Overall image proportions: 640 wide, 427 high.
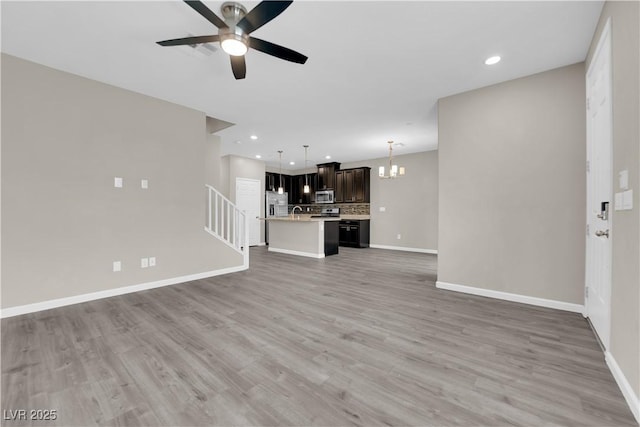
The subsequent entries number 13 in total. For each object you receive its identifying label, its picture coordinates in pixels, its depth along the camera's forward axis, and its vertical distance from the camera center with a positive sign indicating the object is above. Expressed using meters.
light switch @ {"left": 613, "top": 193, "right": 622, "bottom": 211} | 1.63 +0.05
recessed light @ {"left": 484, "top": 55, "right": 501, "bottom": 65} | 2.65 +1.60
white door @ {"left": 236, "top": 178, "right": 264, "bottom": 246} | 7.51 +0.33
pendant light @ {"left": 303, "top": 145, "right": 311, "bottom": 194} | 7.08 +1.19
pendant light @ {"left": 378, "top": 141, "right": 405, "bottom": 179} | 5.54 +0.86
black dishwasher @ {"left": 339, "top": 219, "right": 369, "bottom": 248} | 7.66 -0.73
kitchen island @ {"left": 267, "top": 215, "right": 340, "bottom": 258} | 6.08 -0.67
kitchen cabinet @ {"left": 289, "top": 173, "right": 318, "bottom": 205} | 8.95 +0.76
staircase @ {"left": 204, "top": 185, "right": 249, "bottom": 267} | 4.52 -0.35
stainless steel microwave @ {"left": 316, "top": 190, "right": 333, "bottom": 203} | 8.47 +0.47
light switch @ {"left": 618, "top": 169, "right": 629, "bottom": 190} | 1.54 +0.19
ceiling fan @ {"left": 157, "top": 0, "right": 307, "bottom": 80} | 1.76 +1.39
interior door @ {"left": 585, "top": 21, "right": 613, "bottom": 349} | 1.94 +0.19
